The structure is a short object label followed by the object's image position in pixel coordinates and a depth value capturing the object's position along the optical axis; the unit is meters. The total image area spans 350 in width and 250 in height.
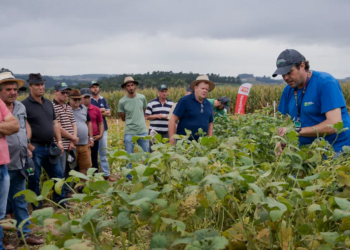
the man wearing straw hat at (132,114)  7.02
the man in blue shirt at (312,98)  3.04
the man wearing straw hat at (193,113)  4.70
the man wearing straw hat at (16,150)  3.97
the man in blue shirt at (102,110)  6.95
